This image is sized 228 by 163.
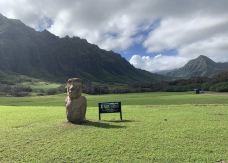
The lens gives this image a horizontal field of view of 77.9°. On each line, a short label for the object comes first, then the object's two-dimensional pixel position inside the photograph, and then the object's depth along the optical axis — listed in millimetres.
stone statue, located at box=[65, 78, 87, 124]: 10777
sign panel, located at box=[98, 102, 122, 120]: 12366
